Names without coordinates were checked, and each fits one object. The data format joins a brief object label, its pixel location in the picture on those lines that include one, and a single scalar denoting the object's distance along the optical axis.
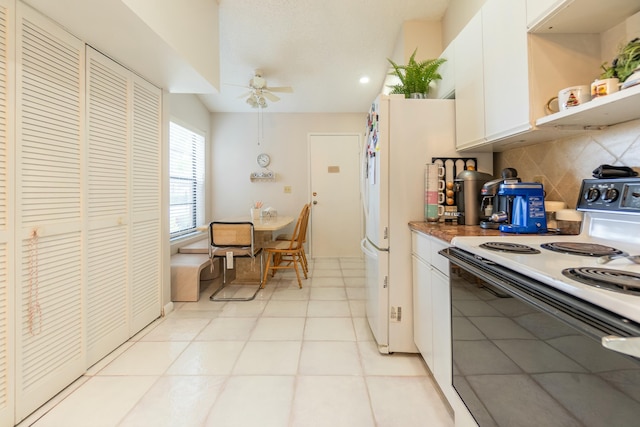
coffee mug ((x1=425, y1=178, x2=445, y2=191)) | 1.73
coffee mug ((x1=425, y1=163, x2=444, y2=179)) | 1.74
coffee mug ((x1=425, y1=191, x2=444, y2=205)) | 1.72
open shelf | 0.87
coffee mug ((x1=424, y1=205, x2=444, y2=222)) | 1.72
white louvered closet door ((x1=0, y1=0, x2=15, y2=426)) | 1.22
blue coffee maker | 1.29
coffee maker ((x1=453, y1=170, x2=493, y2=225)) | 1.63
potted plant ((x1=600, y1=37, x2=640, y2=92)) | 0.94
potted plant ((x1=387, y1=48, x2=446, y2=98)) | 2.01
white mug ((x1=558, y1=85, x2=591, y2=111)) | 1.05
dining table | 3.44
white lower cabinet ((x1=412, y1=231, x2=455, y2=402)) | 1.30
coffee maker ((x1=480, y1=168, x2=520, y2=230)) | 1.41
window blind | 3.69
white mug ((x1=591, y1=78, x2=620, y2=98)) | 0.95
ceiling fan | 3.37
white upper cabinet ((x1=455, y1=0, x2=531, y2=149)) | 1.24
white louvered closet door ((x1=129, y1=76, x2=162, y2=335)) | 2.11
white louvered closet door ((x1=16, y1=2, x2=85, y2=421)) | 1.30
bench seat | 2.84
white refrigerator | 1.77
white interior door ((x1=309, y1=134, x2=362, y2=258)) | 4.70
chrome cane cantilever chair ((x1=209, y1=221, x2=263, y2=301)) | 2.88
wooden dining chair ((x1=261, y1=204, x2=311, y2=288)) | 3.33
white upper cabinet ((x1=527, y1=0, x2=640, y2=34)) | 1.02
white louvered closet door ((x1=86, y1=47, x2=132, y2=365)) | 1.71
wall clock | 4.65
